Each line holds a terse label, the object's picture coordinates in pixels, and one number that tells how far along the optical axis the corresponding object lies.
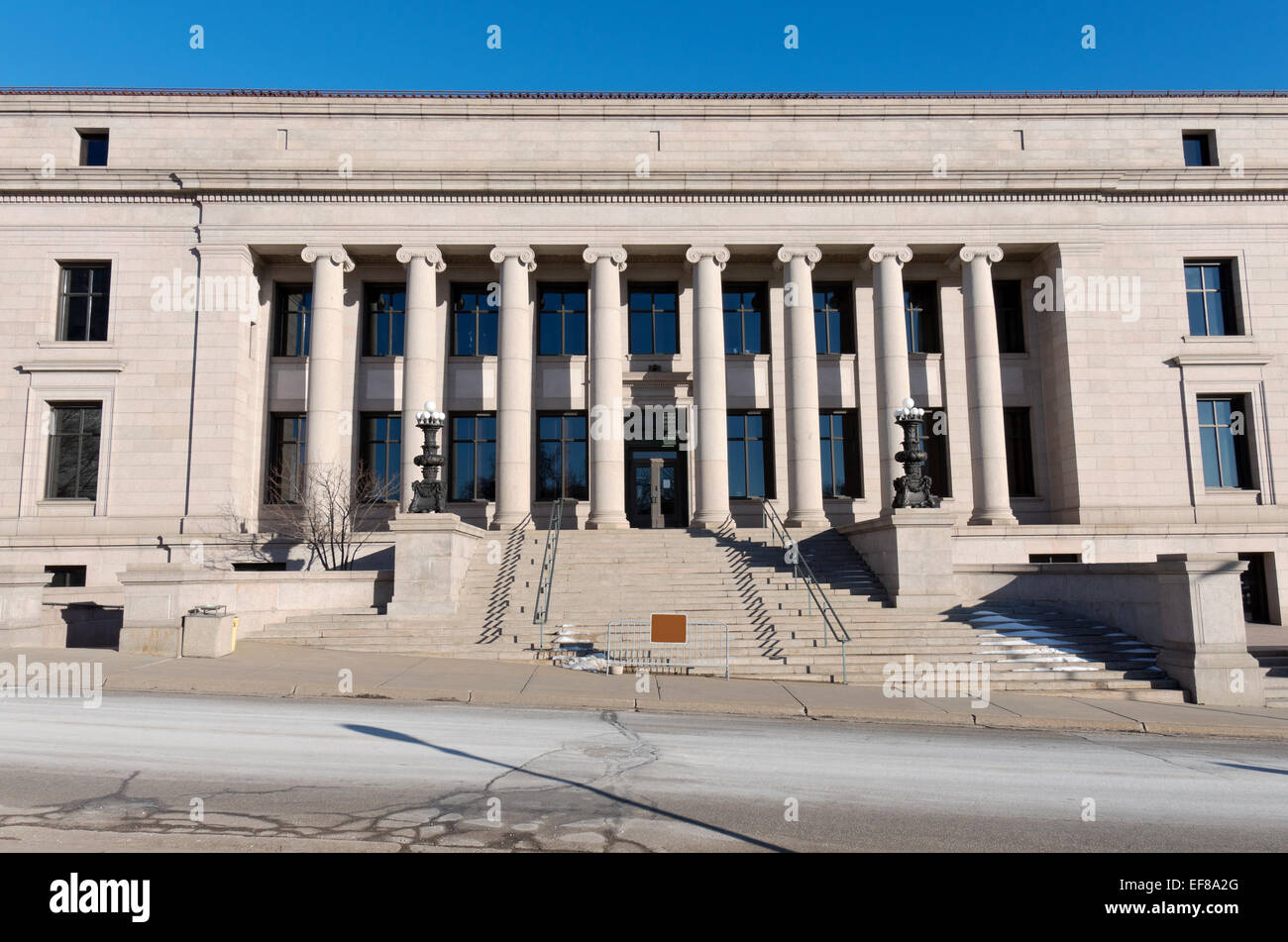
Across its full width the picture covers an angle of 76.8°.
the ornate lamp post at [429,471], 19.86
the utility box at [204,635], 15.73
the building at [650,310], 25.98
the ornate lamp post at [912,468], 19.44
